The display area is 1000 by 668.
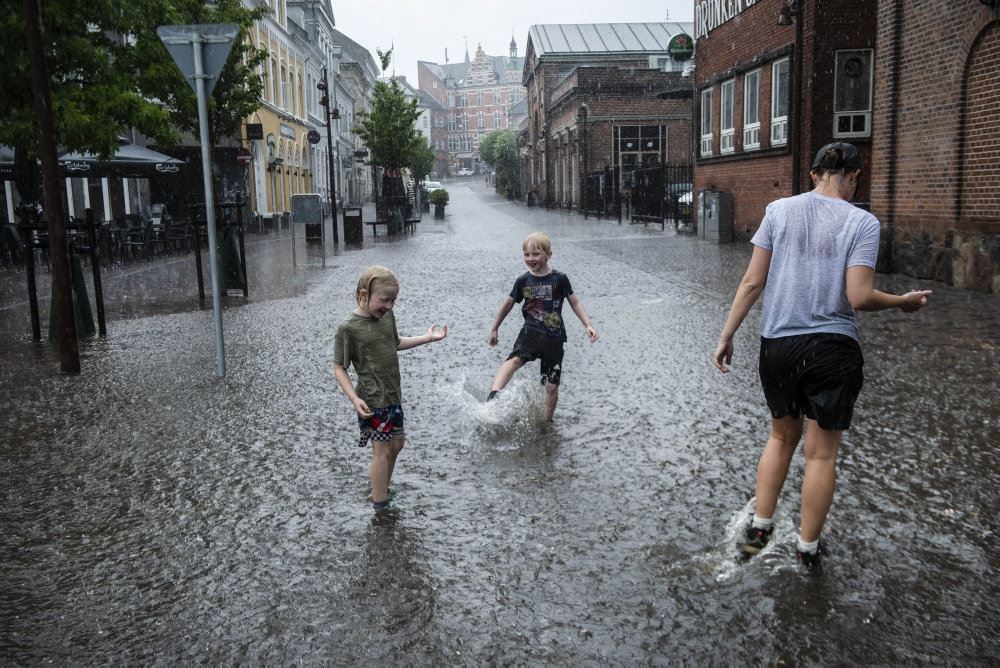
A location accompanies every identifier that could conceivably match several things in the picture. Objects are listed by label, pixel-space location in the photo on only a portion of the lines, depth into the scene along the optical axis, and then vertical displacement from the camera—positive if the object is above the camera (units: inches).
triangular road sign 298.2 +46.3
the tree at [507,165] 3479.3 +71.7
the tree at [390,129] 1669.5 +101.5
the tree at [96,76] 591.5 +83.2
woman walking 139.6 -18.8
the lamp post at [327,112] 1092.5 +95.4
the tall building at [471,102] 6820.9 +595.9
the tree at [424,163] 3145.2 +79.8
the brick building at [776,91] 755.4 +71.6
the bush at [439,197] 1851.6 -20.1
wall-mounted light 762.2 +128.6
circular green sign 1083.3 +147.8
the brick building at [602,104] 1893.5 +158.7
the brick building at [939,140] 487.8 +17.1
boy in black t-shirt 232.1 -32.7
